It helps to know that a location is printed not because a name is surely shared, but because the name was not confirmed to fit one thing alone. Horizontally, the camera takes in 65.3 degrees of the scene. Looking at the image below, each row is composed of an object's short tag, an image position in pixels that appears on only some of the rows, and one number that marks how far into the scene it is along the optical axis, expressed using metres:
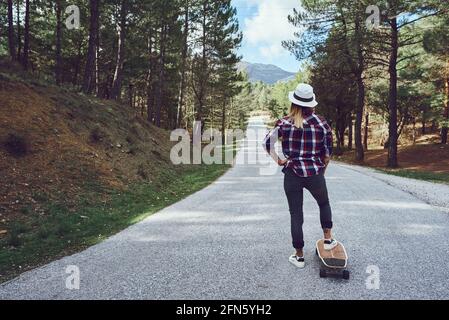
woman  4.68
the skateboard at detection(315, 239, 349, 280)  4.37
